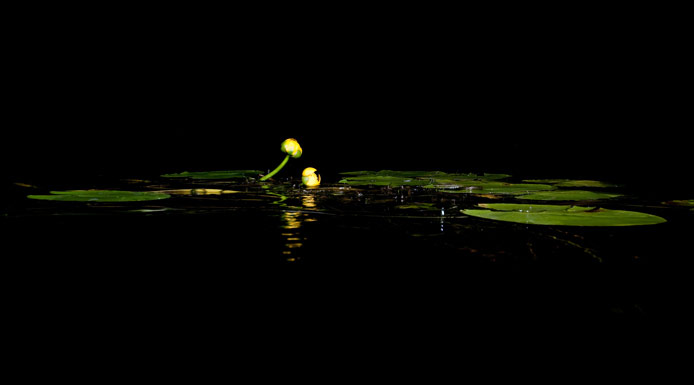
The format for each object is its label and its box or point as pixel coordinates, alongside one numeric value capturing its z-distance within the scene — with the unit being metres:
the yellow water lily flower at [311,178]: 2.61
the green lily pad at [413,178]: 2.63
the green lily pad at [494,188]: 2.19
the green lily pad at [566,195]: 1.89
